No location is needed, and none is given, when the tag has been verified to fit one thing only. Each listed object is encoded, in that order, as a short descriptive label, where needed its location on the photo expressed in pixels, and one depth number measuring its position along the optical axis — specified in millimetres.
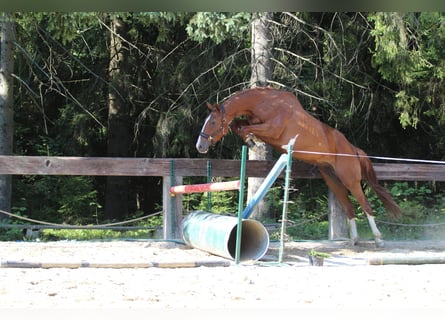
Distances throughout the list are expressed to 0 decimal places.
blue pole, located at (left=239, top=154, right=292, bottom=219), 14133
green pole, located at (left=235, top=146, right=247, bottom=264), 13477
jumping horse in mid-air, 16984
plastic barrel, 14289
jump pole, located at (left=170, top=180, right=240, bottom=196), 14077
